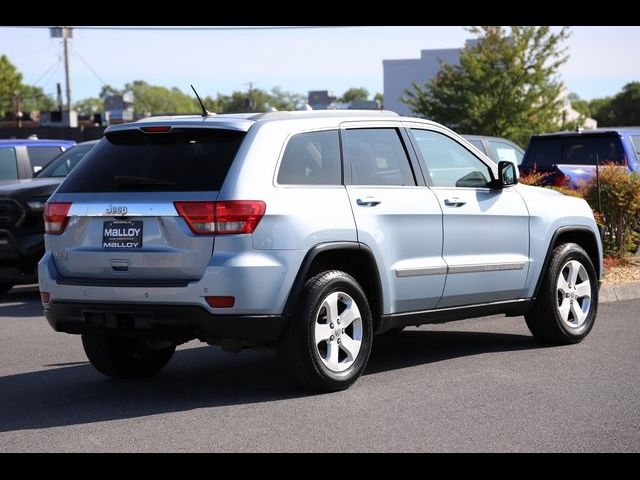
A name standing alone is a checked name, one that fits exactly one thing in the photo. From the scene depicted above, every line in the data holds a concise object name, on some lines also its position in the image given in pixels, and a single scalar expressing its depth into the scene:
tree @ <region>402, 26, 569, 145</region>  37.72
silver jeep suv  7.04
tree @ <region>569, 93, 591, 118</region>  96.04
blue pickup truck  16.28
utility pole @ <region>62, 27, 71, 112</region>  80.22
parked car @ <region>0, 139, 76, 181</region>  15.43
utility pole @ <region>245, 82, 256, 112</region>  69.69
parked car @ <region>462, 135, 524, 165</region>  17.06
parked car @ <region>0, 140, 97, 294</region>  13.30
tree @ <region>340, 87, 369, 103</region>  144.90
